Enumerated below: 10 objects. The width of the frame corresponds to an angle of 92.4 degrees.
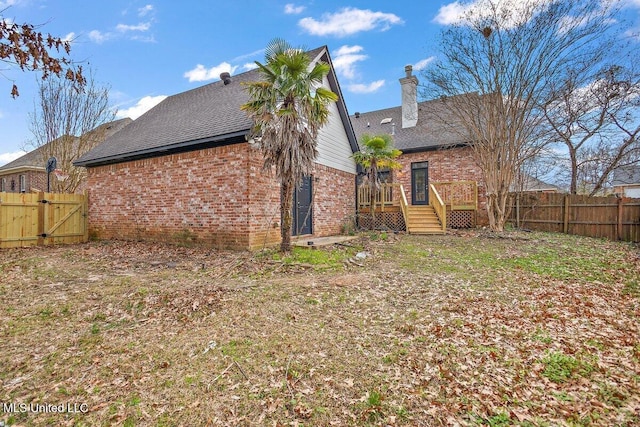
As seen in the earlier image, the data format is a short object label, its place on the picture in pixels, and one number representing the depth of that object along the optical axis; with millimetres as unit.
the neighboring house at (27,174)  18891
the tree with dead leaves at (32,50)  2947
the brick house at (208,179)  8383
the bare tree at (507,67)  10211
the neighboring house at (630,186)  24594
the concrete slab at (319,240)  8444
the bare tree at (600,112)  11000
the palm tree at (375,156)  11344
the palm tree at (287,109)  6766
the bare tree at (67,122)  14500
